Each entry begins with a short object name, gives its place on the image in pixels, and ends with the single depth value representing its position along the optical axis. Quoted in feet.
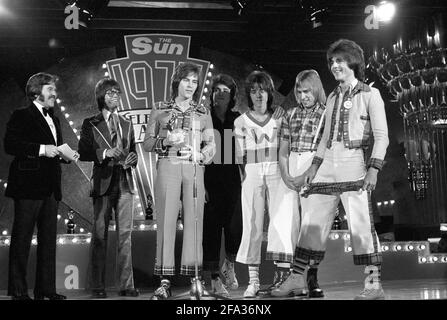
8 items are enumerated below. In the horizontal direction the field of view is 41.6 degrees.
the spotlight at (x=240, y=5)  22.38
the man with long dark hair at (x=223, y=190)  14.98
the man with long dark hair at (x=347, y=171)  12.30
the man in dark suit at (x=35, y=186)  13.58
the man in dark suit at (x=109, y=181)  15.21
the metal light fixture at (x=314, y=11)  21.39
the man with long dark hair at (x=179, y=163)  12.84
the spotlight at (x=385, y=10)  21.27
